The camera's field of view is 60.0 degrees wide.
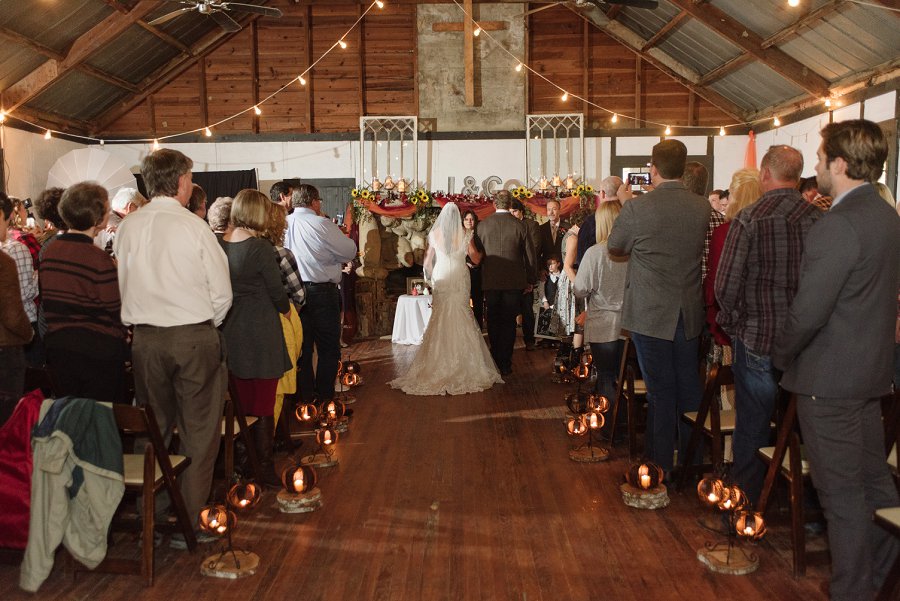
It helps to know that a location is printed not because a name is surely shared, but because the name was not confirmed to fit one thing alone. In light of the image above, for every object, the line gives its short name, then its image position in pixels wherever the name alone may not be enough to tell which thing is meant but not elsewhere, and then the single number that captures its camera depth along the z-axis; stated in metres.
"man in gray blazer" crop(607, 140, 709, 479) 3.61
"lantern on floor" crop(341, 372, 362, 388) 5.81
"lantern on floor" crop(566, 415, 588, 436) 4.32
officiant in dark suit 8.66
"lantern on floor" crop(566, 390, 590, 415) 4.52
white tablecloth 9.19
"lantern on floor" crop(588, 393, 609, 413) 4.41
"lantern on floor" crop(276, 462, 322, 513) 3.54
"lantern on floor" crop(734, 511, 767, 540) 2.83
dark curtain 12.39
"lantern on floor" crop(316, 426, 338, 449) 4.25
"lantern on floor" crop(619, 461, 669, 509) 3.51
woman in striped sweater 3.22
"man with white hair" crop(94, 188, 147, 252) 4.81
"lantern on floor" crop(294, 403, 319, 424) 4.55
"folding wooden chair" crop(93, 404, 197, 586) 2.73
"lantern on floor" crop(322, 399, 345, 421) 4.52
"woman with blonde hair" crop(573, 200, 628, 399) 4.62
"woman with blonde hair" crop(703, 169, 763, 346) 3.52
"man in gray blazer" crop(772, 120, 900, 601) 2.27
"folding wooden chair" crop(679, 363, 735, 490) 3.25
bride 6.50
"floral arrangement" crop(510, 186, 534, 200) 11.38
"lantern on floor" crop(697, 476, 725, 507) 2.91
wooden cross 11.79
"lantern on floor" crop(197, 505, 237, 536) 2.91
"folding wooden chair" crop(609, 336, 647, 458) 4.18
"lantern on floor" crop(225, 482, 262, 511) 3.04
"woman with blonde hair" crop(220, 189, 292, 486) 3.74
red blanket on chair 2.75
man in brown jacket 7.02
